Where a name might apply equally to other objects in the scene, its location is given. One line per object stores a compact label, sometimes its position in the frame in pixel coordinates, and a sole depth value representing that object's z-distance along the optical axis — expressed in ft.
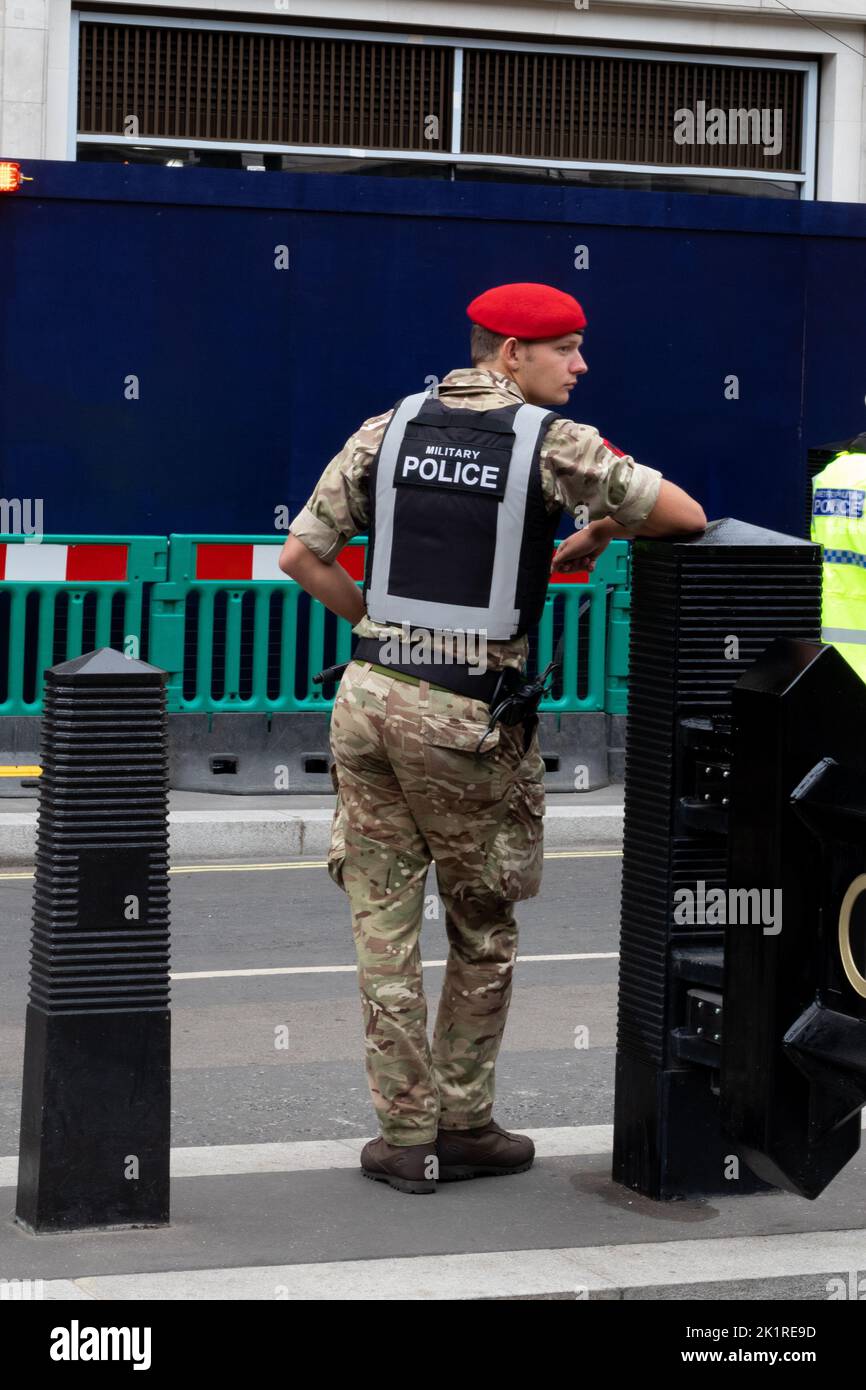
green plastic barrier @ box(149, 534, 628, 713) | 77.15
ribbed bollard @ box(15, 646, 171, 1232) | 31.86
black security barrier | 26.16
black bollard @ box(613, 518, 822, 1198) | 33.22
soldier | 33.42
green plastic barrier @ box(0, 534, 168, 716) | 76.64
